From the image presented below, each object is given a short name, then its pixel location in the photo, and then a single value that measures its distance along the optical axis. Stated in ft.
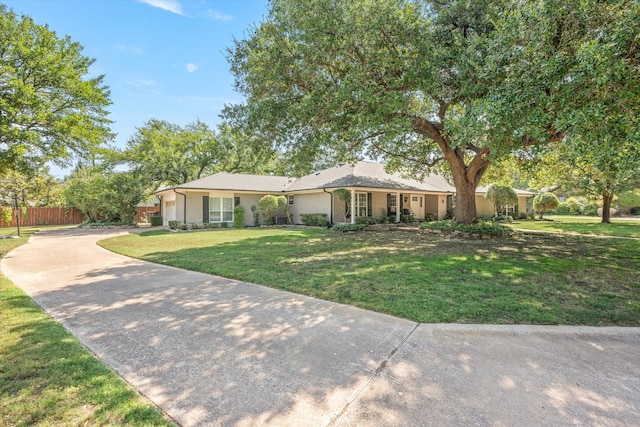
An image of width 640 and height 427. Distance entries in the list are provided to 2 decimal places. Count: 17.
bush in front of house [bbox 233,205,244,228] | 63.21
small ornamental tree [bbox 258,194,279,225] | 63.52
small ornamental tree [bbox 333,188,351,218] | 55.31
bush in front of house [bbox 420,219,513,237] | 39.96
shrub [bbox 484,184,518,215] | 74.02
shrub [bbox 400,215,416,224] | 67.00
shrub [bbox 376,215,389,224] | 63.00
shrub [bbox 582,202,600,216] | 102.27
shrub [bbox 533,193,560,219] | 82.28
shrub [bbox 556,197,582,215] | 110.42
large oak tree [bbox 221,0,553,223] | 28.60
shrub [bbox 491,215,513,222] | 78.33
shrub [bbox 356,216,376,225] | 59.21
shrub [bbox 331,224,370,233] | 50.49
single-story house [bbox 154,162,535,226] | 60.85
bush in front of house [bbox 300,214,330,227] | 60.59
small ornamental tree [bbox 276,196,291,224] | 66.17
